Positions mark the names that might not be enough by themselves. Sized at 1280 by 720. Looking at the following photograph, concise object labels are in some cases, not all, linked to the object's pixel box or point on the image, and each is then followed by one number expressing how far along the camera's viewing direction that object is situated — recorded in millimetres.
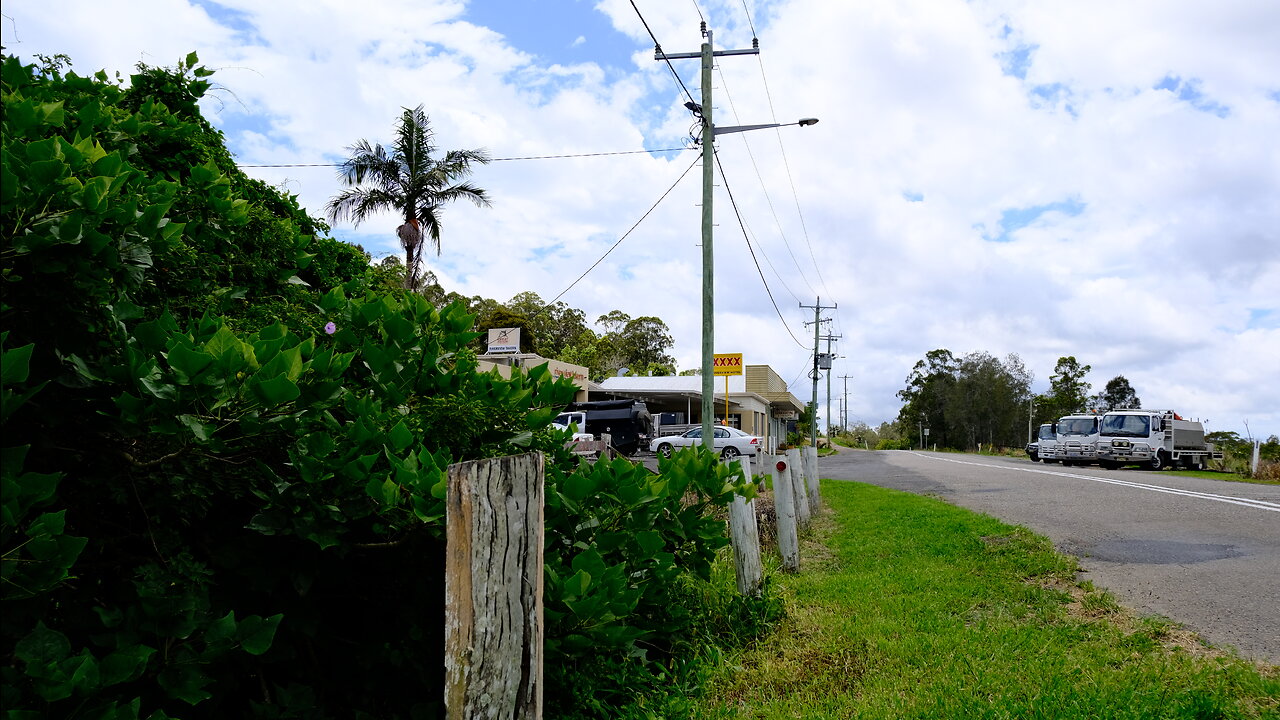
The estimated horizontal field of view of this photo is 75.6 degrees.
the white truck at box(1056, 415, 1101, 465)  30812
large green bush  1933
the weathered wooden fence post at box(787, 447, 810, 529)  9766
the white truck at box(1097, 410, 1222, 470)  28422
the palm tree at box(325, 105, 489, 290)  29312
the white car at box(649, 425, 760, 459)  29984
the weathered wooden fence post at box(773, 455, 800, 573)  7377
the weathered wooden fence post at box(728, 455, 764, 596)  5800
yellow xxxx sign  18188
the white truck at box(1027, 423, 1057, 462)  34094
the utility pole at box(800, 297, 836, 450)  41819
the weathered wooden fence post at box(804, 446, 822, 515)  12630
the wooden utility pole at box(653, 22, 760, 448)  14555
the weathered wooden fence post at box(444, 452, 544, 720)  2242
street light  15089
